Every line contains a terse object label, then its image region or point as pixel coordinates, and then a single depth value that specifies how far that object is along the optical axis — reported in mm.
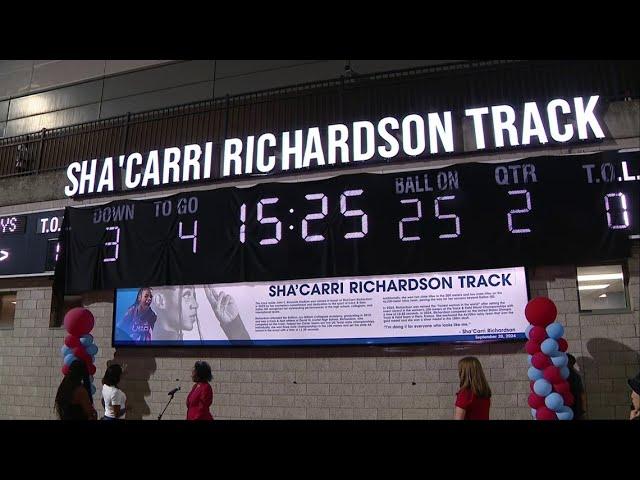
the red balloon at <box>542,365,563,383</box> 5812
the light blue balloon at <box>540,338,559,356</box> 5852
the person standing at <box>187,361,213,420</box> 5883
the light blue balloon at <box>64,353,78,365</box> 7637
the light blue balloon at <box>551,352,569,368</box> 5863
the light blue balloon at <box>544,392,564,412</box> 5695
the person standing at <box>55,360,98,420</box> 4871
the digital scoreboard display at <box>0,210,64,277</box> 9156
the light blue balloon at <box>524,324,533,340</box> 6137
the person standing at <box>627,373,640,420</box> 4355
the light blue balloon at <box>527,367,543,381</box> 5918
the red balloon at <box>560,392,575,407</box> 5816
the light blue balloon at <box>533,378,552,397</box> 5781
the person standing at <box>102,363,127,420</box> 6320
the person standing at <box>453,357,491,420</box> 4773
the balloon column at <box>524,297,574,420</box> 5738
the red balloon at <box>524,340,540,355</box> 6020
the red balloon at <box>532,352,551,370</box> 5890
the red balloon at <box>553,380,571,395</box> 5816
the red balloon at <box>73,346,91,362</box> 7766
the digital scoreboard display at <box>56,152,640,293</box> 6473
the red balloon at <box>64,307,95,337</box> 7762
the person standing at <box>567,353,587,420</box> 5996
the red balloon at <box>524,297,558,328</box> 6012
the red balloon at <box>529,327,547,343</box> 6020
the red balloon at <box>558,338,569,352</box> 6008
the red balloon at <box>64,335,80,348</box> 7809
